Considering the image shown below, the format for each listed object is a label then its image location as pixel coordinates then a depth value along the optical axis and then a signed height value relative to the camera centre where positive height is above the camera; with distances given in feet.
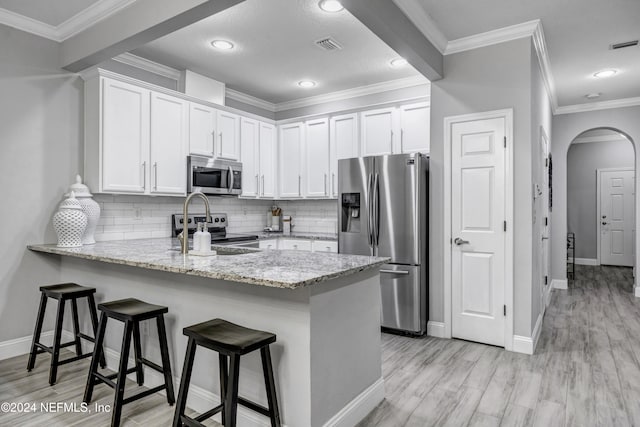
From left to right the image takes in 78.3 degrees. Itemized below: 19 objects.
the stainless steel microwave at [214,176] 13.07 +1.40
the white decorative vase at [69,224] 9.91 -0.21
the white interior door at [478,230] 10.91 -0.44
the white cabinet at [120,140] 10.93 +2.18
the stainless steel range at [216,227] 13.98 -0.44
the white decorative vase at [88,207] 10.64 +0.24
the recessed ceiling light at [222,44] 11.37 +5.03
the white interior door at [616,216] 25.51 -0.10
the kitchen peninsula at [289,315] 6.12 -1.75
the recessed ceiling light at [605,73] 13.93 +5.08
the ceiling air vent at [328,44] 11.25 +5.02
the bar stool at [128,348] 6.88 -2.52
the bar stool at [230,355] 5.51 -2.12
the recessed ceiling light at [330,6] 9.18 +5.00
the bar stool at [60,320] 8.74 -2.47
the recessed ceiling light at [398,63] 12.78 +5.05
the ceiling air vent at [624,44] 11.43 +5.02
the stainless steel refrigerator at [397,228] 11.78 -0.42
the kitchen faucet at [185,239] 8.54 -0.51
